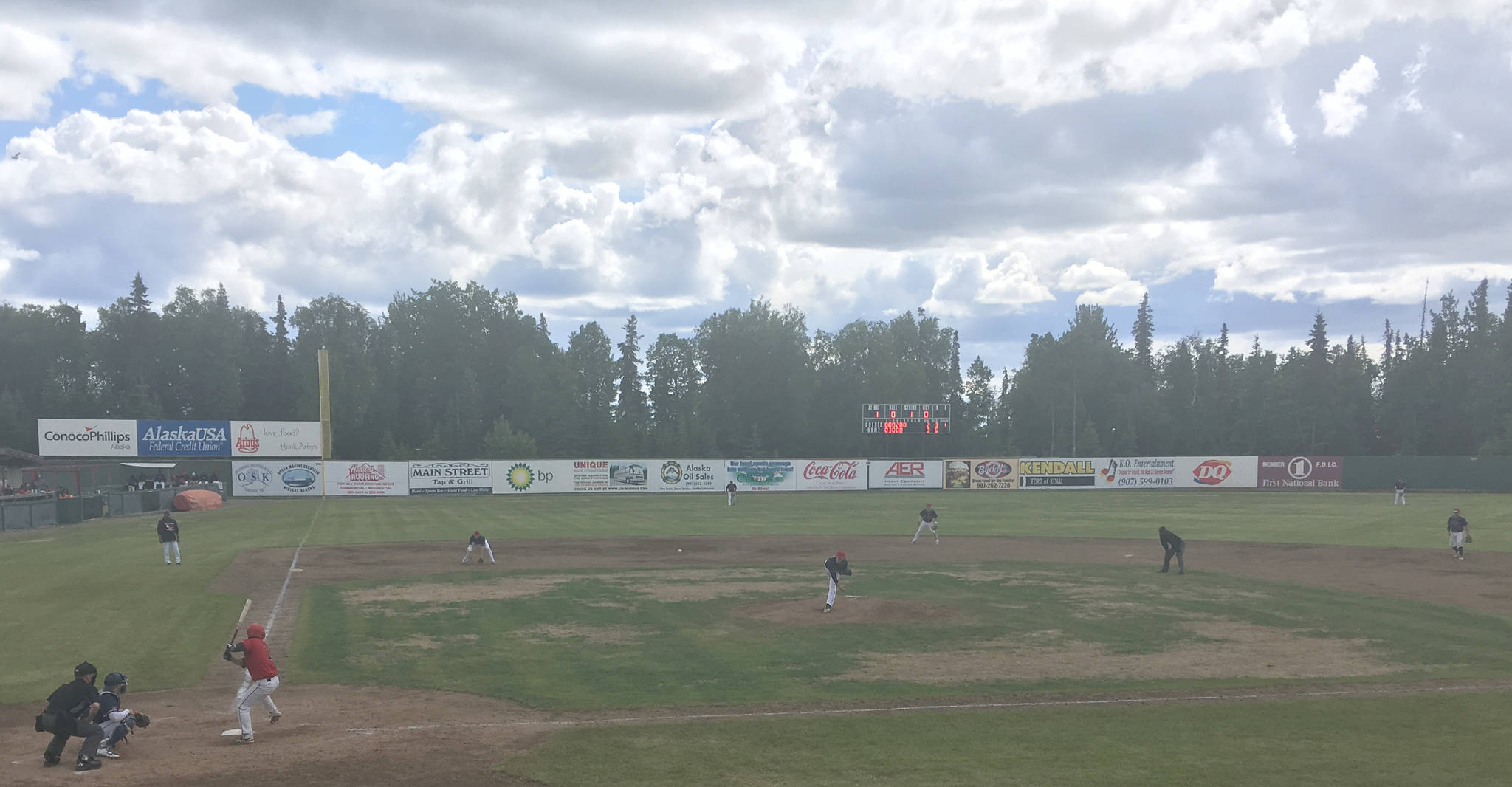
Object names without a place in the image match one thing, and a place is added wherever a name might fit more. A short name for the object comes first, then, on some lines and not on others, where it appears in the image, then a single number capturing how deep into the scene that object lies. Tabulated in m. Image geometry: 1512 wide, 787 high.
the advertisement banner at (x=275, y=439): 77.56
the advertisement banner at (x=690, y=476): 79.88
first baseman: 34.94
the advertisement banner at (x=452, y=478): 76.38
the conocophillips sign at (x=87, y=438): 74.75
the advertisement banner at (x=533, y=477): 78.44
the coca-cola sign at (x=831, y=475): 80.75
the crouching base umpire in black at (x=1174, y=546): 32.06
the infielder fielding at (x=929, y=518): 41.84
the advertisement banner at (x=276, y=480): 72.94
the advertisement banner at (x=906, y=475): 81.25
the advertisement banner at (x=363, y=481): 75.31
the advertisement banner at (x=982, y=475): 81.44
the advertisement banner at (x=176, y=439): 76.56
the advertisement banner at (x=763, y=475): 79.88
